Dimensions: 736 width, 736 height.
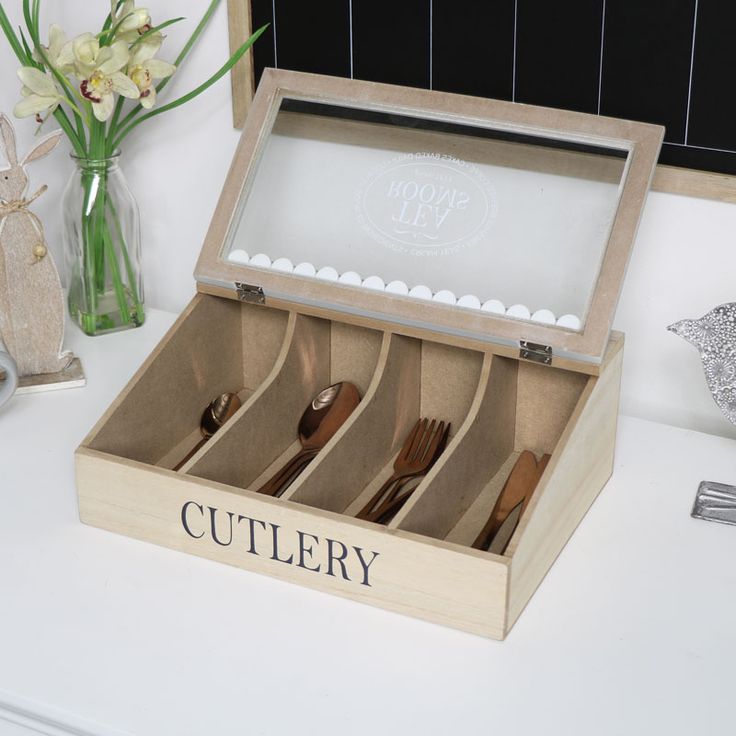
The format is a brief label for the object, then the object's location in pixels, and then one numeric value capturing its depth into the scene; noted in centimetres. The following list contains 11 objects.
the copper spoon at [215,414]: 149
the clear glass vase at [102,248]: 170
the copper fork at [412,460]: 131
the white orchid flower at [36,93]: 153
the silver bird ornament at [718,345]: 140
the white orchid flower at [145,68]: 159
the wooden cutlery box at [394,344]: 120
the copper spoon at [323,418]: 143
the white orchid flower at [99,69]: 151
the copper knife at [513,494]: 127
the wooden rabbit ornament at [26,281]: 152
